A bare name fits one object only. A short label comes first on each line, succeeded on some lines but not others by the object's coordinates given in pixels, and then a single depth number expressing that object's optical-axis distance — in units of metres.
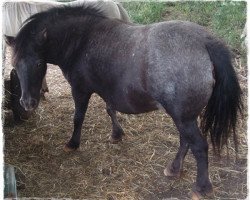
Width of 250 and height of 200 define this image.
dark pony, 3.10
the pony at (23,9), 4.35
